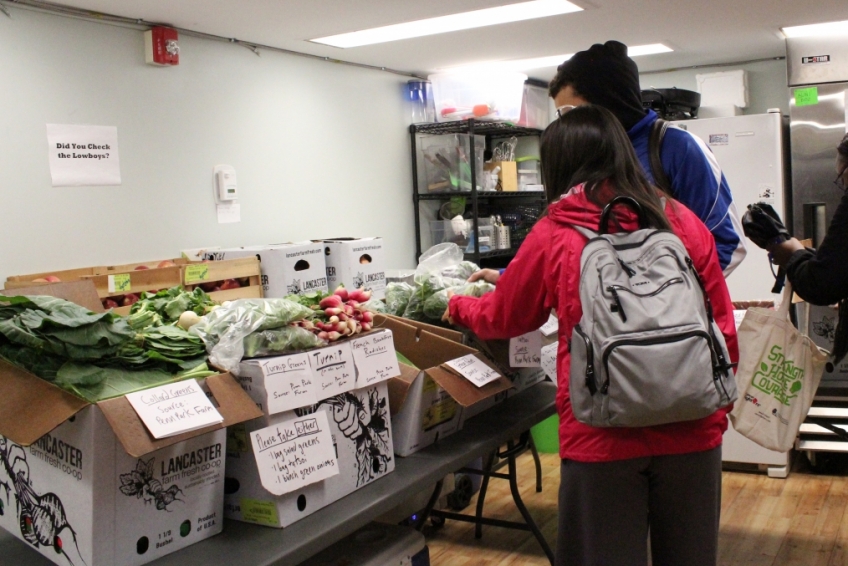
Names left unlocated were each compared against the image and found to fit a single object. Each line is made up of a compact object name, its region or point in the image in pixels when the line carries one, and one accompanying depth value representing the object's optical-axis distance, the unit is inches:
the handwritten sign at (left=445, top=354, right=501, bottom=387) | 78.3
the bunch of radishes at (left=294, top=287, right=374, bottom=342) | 67.1
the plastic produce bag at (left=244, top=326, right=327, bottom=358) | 61.4
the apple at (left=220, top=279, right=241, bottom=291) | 123.3
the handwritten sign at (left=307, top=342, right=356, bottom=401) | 63.4
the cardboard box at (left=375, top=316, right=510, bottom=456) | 75.2
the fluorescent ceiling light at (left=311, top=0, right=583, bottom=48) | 132.1
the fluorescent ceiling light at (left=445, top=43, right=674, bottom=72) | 182.2
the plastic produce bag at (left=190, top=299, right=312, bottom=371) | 60.9
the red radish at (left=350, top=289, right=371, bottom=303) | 75.4
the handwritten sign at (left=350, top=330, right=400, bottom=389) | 67.5
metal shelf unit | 189.2
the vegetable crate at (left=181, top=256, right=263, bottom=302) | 116.8
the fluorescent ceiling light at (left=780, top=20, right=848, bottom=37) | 162.4
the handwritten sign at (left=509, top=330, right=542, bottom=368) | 88.4
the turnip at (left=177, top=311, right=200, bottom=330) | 68.1
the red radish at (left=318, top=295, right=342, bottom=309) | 70.2
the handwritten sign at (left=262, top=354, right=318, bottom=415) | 59.3
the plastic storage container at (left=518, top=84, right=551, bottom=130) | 213.9
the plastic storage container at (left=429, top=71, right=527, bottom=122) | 188.5
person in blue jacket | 80.4
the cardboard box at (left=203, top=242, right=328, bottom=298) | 128.6
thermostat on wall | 143.6
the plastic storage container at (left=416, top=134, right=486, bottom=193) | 192.5
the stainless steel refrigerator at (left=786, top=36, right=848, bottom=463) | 159.0
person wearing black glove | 83.4
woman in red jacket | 60.7
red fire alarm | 129.0
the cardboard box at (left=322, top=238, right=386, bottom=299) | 138.3
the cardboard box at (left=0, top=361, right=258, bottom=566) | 50.8
